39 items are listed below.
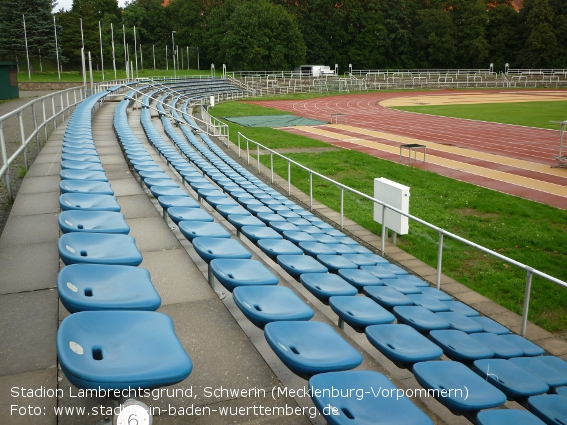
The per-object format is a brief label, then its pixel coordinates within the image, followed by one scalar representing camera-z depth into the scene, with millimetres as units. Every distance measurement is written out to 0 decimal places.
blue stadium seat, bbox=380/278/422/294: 6031
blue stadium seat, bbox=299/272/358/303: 4849
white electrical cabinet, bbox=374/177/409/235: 8961
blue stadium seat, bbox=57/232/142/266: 3889
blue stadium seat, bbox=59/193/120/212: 5504
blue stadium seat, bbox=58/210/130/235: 4699
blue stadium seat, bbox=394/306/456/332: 4707
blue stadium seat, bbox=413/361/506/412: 3139
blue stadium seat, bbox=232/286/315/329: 3713
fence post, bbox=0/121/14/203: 7574
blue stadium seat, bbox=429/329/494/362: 4148
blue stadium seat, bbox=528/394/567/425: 3291
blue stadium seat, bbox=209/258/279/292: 4418
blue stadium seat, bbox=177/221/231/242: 5754
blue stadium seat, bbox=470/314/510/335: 5562
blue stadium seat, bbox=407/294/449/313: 5637
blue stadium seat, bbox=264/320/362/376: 3059
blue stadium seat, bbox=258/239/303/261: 6086
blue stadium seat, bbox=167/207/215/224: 6379
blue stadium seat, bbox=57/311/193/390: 2381
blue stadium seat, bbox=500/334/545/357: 4981
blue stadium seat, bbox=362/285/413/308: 5230
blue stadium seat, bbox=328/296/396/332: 4277
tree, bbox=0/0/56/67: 55688
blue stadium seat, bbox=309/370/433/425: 2705
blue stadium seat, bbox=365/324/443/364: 3650
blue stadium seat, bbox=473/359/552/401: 3666
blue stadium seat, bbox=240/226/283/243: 6664
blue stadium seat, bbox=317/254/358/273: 6152
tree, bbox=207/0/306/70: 68500
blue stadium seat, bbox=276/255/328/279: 5492
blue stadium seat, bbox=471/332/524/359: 4668
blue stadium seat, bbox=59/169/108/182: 6900
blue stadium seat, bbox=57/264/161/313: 3137
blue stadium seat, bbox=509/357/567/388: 4137
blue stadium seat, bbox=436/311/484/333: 5138
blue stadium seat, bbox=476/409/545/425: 2961
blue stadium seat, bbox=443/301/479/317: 6039
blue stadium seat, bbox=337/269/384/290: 5662
